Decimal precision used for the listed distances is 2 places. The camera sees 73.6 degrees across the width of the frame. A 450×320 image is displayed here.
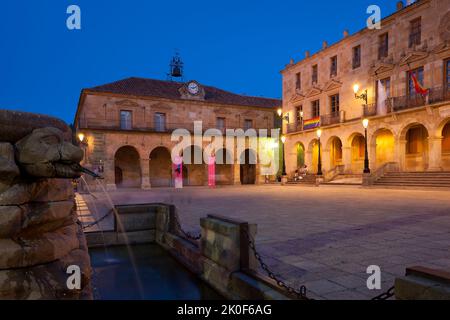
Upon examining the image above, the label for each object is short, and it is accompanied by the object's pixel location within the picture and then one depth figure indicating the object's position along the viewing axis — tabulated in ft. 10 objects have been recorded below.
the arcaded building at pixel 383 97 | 65.10
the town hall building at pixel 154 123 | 87.45
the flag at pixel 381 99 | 75.44
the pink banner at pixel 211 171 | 101.85
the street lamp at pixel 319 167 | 77.83
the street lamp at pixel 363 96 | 76.94
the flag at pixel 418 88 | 65.62
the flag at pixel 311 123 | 94.22
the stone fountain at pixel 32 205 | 8.25
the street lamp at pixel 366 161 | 64.03
